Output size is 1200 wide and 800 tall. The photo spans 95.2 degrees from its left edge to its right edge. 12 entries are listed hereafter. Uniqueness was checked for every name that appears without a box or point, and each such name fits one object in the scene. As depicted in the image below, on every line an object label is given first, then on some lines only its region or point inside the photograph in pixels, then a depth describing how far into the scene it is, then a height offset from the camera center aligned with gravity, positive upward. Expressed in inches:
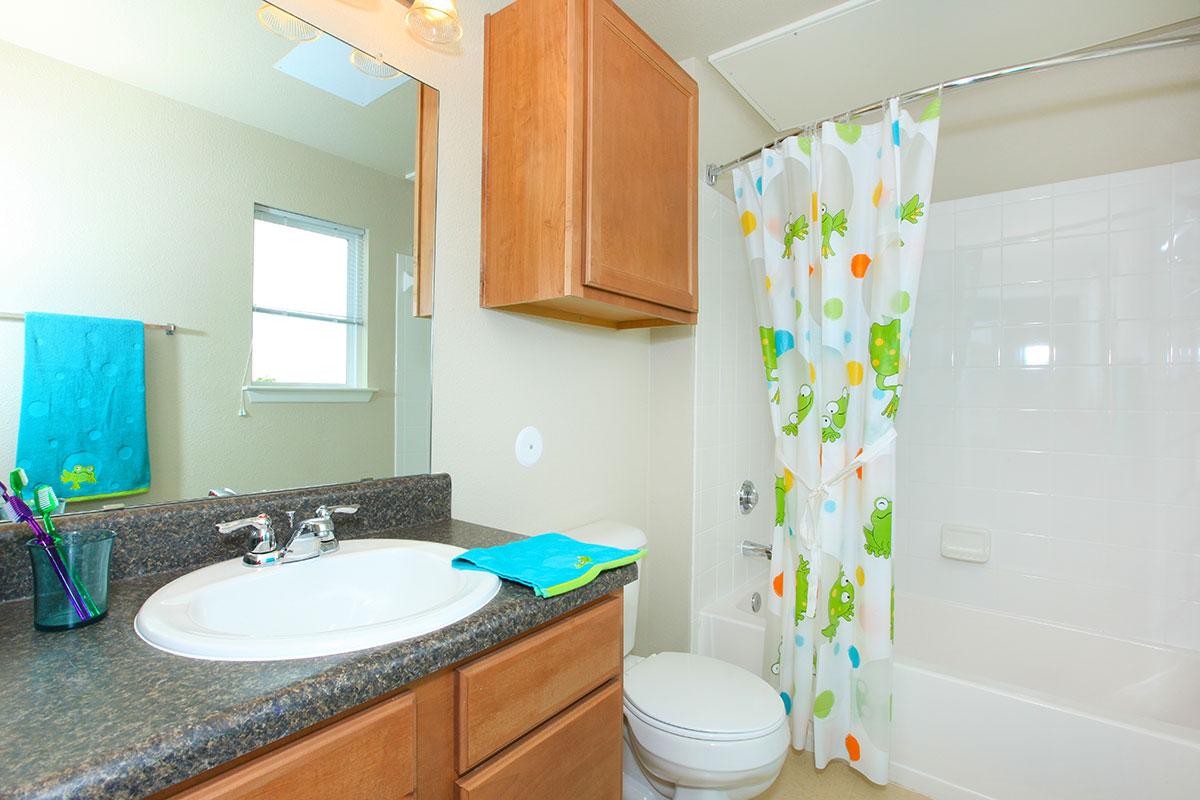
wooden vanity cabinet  21.9 -16.8
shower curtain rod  51.7 +34.2
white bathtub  53.0 -35.4
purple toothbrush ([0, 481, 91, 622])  27.5 -8.7
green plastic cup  27.2 -9.4
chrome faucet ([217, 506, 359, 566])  36.1 -10.0
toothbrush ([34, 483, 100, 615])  28.2 -6.3
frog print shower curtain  60.2 +0.9
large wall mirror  32.4 +10.3
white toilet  50.7 -31.3
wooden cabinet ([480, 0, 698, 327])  50.6 +23.4
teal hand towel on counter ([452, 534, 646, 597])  33.4 -10.9
